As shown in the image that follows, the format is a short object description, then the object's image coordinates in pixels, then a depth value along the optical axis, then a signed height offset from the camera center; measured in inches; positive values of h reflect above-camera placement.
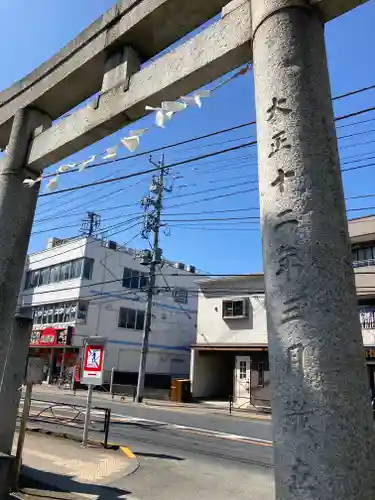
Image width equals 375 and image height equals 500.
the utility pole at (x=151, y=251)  940.6 +322.8
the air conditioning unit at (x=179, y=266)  1641.2 +481.3
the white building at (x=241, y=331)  781.9 +138.7
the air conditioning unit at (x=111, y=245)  1409.9 +467.8
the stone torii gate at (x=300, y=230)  84.4 +38.3
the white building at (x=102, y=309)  1310.3 +260.9
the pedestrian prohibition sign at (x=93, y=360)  403.5 +28.0
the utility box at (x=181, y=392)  961.5 +4.6
